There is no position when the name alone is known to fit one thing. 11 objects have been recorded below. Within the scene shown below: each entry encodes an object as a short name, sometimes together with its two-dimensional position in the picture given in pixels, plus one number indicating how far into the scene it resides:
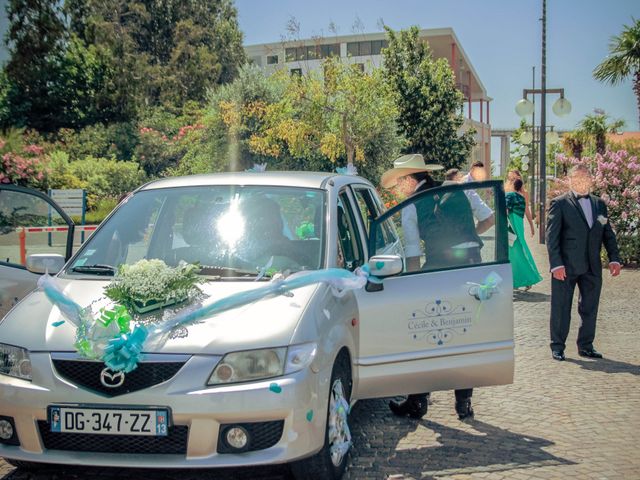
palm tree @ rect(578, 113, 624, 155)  52.84
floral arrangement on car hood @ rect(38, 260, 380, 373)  4.29
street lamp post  25.39
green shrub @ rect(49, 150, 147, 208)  33.09
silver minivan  4.21
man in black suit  8.70
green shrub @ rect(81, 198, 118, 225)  29.02
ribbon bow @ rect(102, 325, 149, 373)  4.21
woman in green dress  13.27
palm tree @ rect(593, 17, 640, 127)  29.62
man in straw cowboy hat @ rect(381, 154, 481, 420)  5.90
